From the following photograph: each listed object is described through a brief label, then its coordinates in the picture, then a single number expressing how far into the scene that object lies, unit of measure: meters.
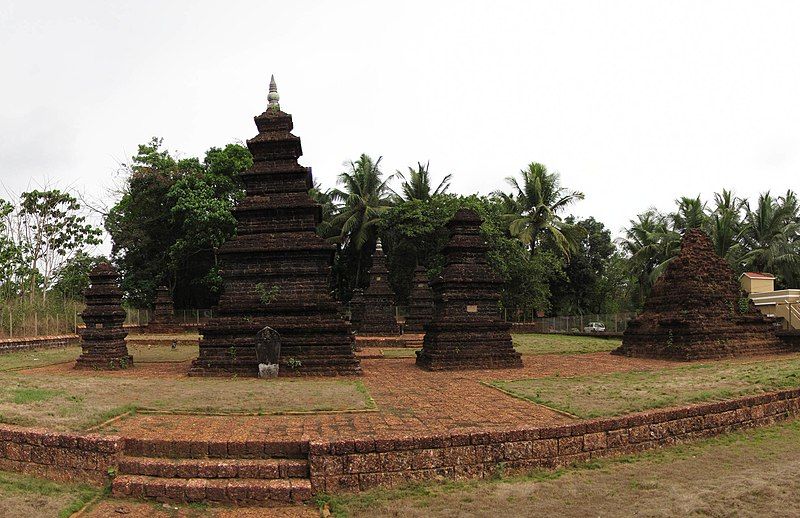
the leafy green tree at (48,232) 30.30
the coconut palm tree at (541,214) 41.50
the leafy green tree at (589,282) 47.94
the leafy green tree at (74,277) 33.31
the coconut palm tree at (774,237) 34.08
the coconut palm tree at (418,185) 46.22
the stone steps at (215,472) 5.86
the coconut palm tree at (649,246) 37.66
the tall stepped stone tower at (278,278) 13.85
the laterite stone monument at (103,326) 16.02
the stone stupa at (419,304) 31.31
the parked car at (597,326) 40.04
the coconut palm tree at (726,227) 34.44
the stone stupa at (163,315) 35.44
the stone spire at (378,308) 30.97
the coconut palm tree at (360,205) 44.47
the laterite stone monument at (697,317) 17.50
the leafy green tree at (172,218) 36.72
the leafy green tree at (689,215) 36.69
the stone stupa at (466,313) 15.41
